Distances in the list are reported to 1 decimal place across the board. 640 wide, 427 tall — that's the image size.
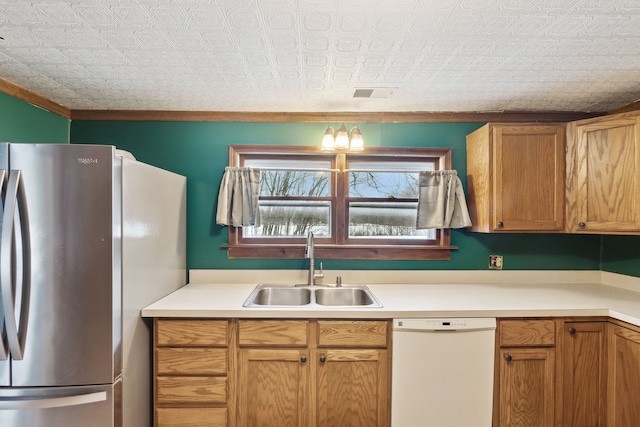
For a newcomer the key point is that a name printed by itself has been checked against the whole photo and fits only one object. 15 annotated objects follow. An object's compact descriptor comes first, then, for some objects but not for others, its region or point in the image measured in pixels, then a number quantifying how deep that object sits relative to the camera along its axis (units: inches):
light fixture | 90.2
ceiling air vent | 80.5
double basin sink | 91.5
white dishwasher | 70.1
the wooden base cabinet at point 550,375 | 71.6
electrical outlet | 99.1
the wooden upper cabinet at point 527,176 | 85.2
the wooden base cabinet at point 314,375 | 70.9
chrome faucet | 92.7
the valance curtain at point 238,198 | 93.3
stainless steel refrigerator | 55.4
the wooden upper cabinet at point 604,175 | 74.8
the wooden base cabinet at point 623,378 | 66.3
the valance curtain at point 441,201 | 93.6
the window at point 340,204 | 98.0
